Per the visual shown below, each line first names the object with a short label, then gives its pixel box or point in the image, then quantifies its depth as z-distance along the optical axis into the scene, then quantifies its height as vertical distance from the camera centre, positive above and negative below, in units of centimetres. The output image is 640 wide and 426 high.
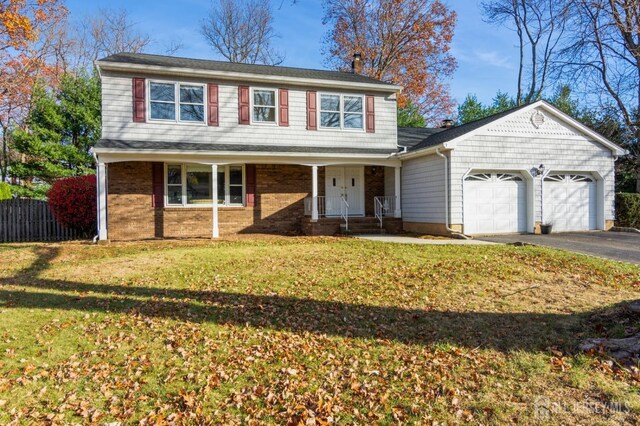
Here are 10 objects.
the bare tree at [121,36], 2906 +1195
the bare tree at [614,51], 1737 +723
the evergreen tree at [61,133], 2077 +393
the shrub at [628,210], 1531 -18
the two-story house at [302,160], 1349 +157
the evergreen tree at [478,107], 3484 +834
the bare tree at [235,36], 2923 +1205
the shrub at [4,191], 1805 +80
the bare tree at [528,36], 2784 +1140
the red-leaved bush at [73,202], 1366 +23
